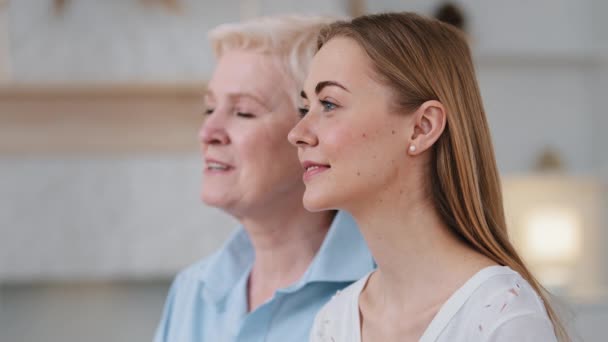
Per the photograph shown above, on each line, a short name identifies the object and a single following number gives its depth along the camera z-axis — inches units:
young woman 69.3
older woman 80.6
